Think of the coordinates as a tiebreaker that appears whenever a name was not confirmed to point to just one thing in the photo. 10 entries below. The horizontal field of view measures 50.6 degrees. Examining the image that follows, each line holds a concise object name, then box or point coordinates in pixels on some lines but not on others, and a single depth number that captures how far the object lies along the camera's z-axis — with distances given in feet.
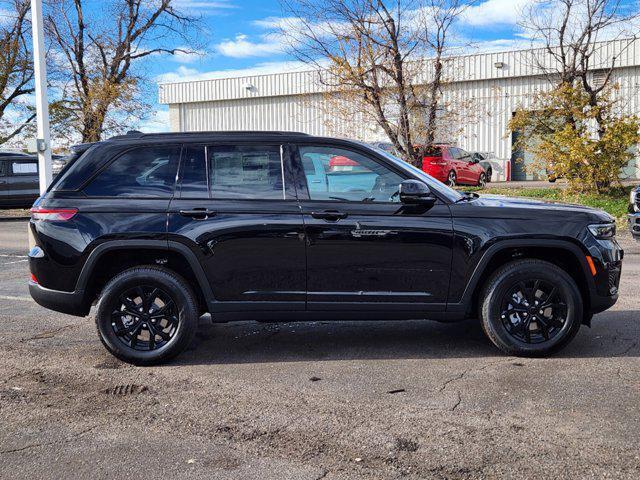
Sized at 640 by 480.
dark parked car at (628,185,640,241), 37.09
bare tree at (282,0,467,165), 60.49
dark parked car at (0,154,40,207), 66.95
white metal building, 105.70
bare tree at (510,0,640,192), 55.72
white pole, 46.39
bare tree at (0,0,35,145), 79.82
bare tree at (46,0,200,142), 80.89
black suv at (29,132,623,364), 17.10
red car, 80.59
